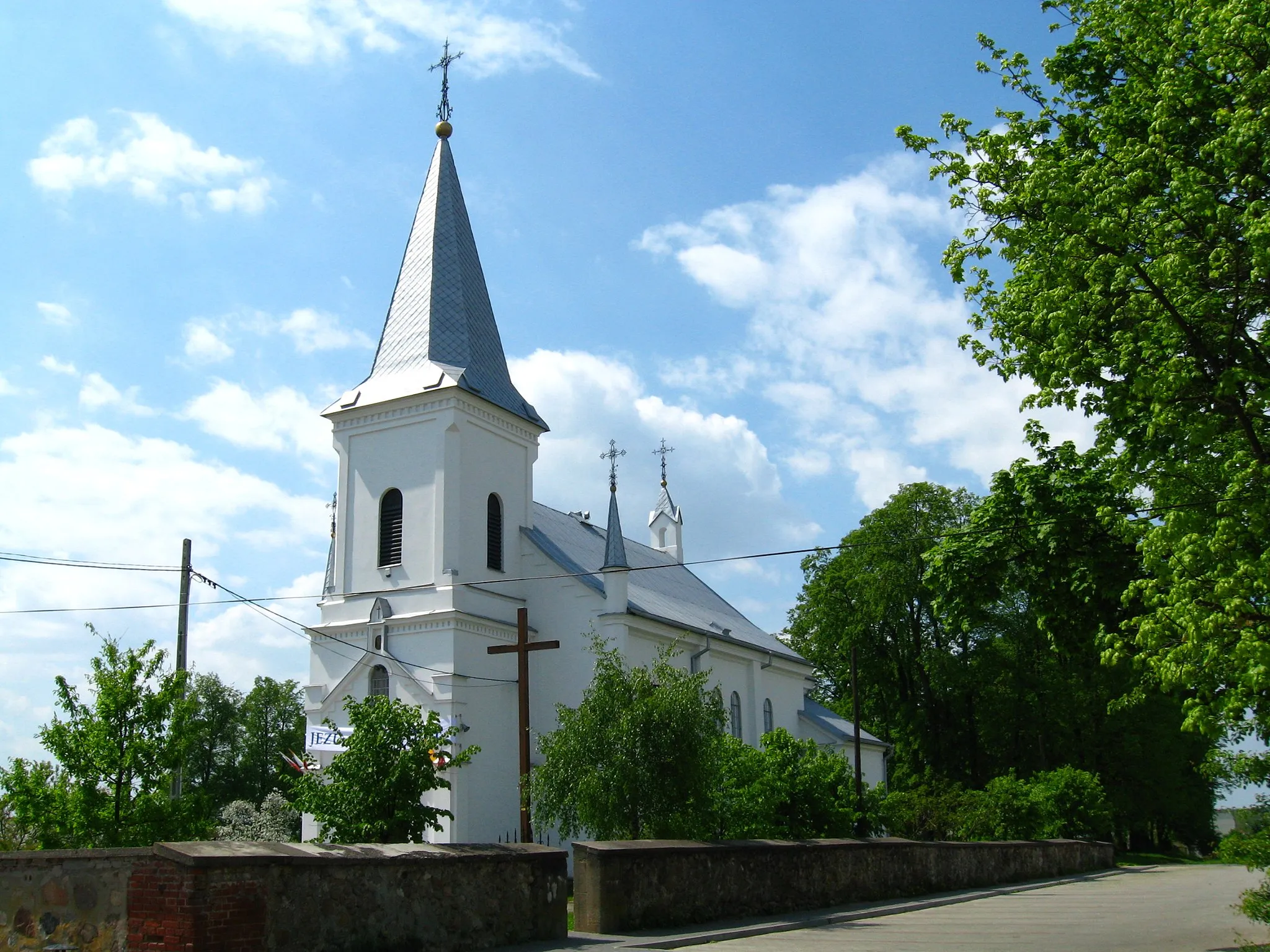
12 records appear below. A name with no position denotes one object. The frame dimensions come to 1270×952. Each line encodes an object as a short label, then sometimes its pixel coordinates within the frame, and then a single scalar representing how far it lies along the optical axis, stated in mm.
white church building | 29969
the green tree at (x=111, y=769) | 15805
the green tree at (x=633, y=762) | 18312
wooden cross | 20641
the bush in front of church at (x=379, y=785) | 15617
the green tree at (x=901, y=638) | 47750
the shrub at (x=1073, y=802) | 39750
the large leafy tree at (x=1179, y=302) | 11305
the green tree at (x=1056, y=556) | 14828
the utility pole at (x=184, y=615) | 20500
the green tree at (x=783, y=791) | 24812
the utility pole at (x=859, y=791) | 29364
